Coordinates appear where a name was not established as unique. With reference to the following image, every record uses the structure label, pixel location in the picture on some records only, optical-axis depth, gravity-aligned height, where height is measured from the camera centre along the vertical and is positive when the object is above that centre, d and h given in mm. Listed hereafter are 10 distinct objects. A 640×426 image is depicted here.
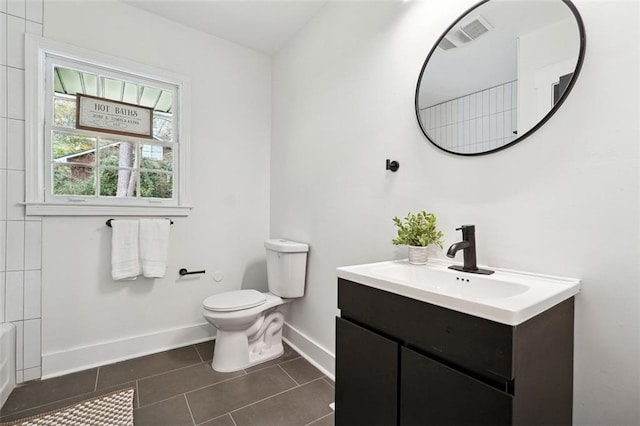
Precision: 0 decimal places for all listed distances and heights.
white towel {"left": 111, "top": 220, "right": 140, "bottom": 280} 2035 -299
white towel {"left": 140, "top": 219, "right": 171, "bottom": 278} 2133 -276
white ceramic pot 1331 -194
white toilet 1952 -694
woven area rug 1449 -1058
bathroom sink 739 -240
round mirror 1029 +562
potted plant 1332 -107
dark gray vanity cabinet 727 -443
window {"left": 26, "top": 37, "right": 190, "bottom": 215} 1883 +480
